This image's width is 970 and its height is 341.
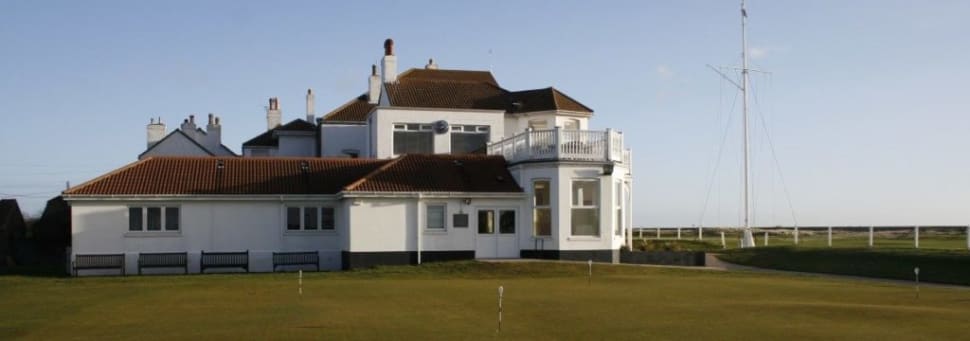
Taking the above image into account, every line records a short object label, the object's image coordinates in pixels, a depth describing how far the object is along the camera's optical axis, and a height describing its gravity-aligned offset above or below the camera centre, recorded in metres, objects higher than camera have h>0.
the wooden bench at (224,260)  33.19 -1.79
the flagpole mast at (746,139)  41.44 +2.64
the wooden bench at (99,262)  32.31 -1.78
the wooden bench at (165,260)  32.94 -1.76
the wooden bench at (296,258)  33.91 -1.76
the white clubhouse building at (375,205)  33.03 -0.08
